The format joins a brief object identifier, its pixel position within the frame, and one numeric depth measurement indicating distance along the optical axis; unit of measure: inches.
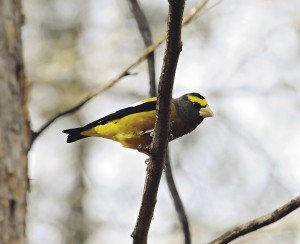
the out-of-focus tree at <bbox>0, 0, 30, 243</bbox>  231.9
